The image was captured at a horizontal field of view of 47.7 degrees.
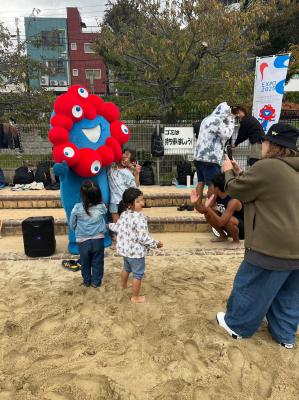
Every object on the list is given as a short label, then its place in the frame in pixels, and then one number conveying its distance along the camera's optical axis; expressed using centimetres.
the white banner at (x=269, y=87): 841
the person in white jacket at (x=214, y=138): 544
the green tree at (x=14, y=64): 1084
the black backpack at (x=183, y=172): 934
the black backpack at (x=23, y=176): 949
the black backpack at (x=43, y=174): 948
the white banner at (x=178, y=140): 944
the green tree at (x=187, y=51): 972
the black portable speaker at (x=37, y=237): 502
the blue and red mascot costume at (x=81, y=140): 445
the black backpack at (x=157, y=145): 938
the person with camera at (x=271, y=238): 258
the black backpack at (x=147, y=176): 959
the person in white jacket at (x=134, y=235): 356
